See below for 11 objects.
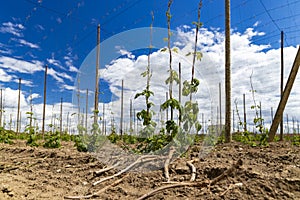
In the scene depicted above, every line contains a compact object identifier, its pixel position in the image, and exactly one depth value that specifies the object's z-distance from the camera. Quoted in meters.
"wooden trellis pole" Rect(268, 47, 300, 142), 5.15
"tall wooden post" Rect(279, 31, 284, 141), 8.20
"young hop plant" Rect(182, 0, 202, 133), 3.85
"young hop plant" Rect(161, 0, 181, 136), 3.77
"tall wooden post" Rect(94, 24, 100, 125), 6.48
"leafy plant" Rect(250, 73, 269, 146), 5.57
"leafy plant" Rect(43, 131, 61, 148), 7.54
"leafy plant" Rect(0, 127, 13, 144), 9.78
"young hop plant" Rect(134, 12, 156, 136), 4.15
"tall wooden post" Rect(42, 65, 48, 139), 12.43
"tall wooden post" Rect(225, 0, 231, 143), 6.07
